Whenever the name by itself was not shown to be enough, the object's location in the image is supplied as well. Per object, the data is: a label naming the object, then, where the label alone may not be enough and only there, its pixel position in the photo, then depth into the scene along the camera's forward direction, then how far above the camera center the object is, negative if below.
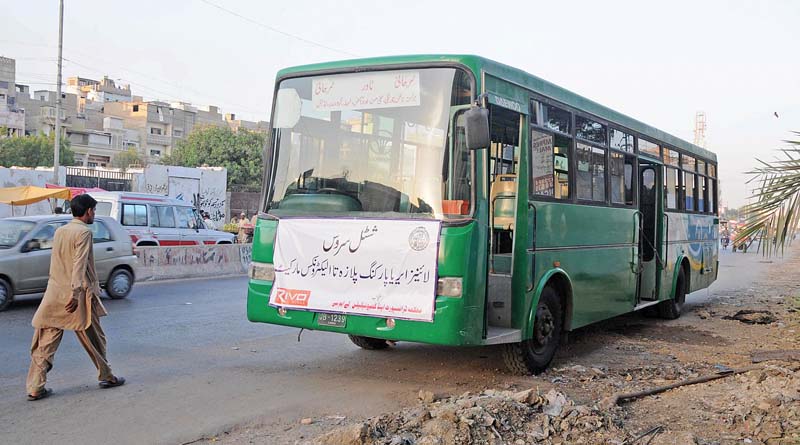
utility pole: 31.58 +8.84
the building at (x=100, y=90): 102.75 +20.72
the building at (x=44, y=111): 84.62 +14.63
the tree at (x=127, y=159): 80.27 +8.30
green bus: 6.49 +0.34
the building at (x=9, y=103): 77.88 +14.26
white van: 19.50 +0.49
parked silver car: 12.02 -0.36
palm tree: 7.48 +0.42
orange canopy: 21.41 +1.14
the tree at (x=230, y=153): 66.50 +7.63
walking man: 6.27 -0.54
